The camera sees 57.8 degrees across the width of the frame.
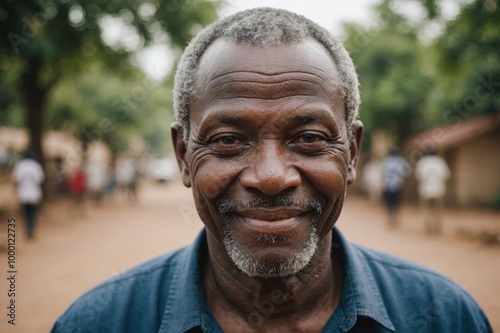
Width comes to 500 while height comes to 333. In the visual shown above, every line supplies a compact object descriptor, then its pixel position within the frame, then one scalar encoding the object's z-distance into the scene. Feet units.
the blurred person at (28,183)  33.99
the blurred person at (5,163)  125.35
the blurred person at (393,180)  38.86
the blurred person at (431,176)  36.81
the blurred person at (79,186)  49.83
